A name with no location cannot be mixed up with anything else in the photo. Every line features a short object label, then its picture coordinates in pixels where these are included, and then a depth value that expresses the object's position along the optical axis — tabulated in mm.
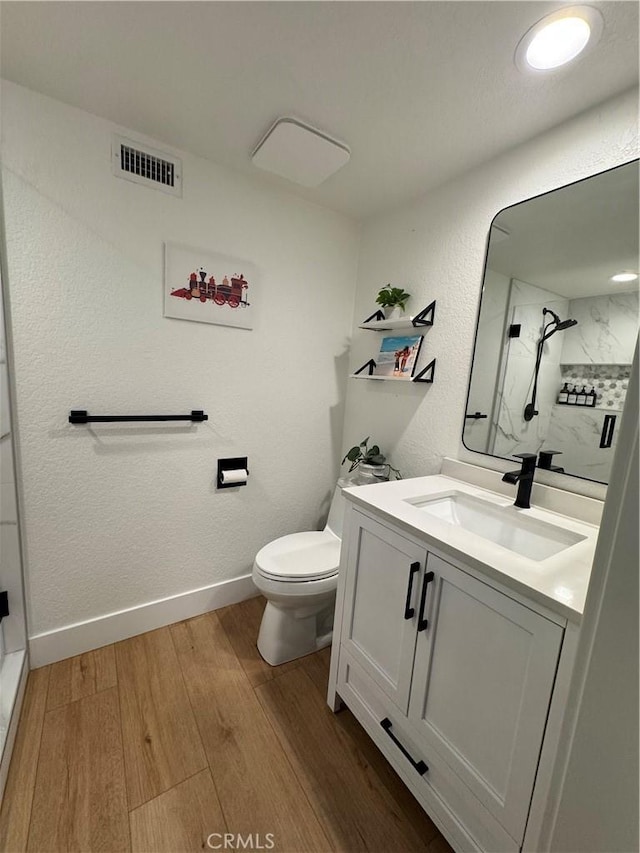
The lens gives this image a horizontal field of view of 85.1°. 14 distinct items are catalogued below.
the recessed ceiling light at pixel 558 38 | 870
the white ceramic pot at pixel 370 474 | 1814
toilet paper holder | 1805
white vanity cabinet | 765
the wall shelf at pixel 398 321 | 1645
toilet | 1477
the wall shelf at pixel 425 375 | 1642
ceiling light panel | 1310
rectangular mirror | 1097
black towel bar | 1419
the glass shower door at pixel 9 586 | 1224
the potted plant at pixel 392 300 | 1747
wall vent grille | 1390
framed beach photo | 1721
